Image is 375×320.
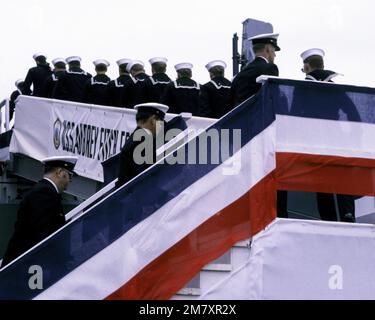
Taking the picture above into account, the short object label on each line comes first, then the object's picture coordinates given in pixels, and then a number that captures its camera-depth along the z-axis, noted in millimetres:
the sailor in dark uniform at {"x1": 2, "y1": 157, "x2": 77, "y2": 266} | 9312
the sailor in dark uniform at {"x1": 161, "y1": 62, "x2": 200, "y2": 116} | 14750
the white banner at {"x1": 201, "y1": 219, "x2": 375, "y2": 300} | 8562
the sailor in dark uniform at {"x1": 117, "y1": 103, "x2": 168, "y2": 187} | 9328
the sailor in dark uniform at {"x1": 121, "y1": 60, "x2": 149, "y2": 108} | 15503
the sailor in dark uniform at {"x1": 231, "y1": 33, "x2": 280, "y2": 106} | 9680
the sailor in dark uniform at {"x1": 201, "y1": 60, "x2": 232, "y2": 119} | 13883
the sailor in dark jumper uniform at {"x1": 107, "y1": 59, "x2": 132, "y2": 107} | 16062
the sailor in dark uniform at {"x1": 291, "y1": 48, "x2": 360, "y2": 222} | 8844
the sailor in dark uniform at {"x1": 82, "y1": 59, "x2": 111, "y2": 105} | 16766
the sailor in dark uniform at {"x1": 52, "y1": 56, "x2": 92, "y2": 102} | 17656
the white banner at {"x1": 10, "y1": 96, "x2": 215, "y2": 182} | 14086
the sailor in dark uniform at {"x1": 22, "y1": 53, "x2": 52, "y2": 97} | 19141
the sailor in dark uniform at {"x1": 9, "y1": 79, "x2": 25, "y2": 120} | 20438
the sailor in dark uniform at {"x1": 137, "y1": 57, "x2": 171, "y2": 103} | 15281
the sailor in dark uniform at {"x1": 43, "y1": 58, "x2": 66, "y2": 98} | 18500
